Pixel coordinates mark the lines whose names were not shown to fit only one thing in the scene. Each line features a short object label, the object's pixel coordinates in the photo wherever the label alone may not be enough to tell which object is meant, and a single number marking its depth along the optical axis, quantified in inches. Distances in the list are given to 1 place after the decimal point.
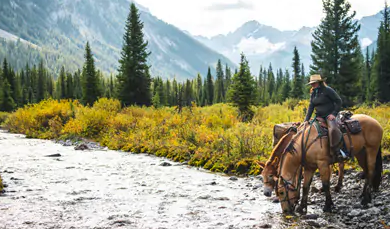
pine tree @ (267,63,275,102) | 4307.1
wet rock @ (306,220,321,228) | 268.1
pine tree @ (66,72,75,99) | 3213.6
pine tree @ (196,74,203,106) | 4014.5
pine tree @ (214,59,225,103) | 3768.7
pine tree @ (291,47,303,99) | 2554.1
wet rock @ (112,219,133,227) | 282.0
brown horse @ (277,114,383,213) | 292.4
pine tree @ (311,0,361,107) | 1403.8
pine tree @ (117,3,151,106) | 1428.4
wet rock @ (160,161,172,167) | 562.7
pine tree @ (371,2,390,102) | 1915.6
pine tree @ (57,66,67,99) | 3411.4
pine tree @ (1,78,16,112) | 2452.0
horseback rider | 293.9
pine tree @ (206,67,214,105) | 3794.3
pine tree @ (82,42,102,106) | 1808.6
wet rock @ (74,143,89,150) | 762.8
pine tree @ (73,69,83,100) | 3387.3
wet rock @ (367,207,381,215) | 278.7
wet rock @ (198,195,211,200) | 364.2
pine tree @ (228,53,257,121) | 1061.1
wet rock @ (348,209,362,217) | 283.9
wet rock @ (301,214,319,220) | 285.0
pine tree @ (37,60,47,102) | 3397.6
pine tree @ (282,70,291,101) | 3036.2
